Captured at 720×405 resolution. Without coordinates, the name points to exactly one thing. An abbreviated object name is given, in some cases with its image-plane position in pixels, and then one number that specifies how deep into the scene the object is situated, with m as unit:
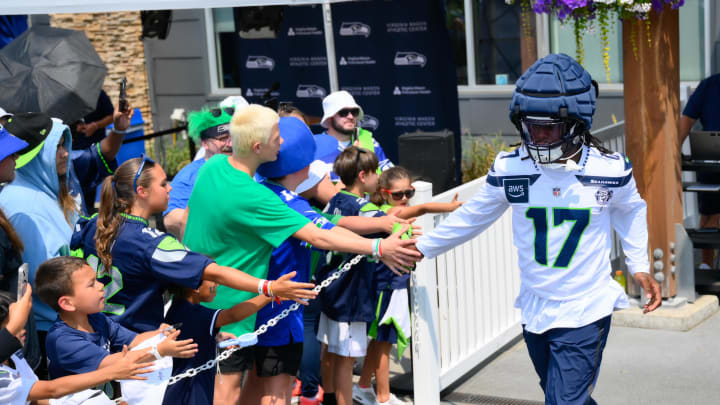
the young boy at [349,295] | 11.35
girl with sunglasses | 11.63
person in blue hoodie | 9.85
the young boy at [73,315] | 8.02
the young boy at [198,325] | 9.03
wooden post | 14.23
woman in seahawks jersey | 8.58
